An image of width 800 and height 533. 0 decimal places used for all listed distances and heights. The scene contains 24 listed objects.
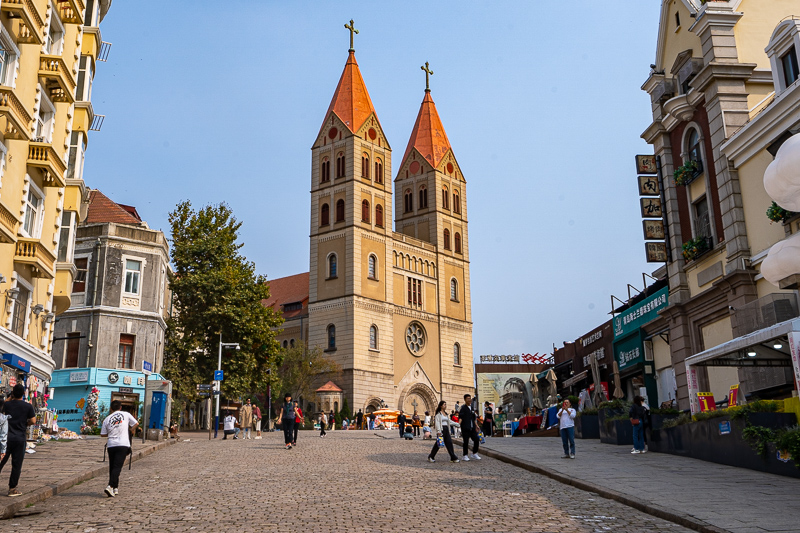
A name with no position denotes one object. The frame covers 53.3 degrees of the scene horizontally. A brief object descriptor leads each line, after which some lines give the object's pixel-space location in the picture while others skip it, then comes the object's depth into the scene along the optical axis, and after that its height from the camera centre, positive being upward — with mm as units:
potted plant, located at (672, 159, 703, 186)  23219 +7927
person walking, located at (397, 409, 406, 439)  31534 +1194
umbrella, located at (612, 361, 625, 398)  26870 +2038
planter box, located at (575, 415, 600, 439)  25562 +724
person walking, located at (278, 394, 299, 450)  23344 +997
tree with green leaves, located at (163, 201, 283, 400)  41219 +7198
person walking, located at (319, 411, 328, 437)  32688 +1253
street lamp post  33175 +3014
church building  67000 +16426
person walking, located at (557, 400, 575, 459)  17859 +535
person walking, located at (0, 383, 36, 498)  10961 +503
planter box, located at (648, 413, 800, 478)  13967 +105
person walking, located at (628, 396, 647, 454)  18859 +654
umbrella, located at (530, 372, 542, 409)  48750 +3448
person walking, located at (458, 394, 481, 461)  18469 +655
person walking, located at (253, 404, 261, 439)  36797 +1841
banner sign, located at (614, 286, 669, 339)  29906 +5321
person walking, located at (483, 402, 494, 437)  30188 +1156
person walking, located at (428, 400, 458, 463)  17875 +521
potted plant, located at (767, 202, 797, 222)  18606 +5318
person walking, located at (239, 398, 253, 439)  30153 +1460
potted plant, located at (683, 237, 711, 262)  22469 +5571
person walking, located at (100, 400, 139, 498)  11898 +285
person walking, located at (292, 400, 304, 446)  24133 +936
